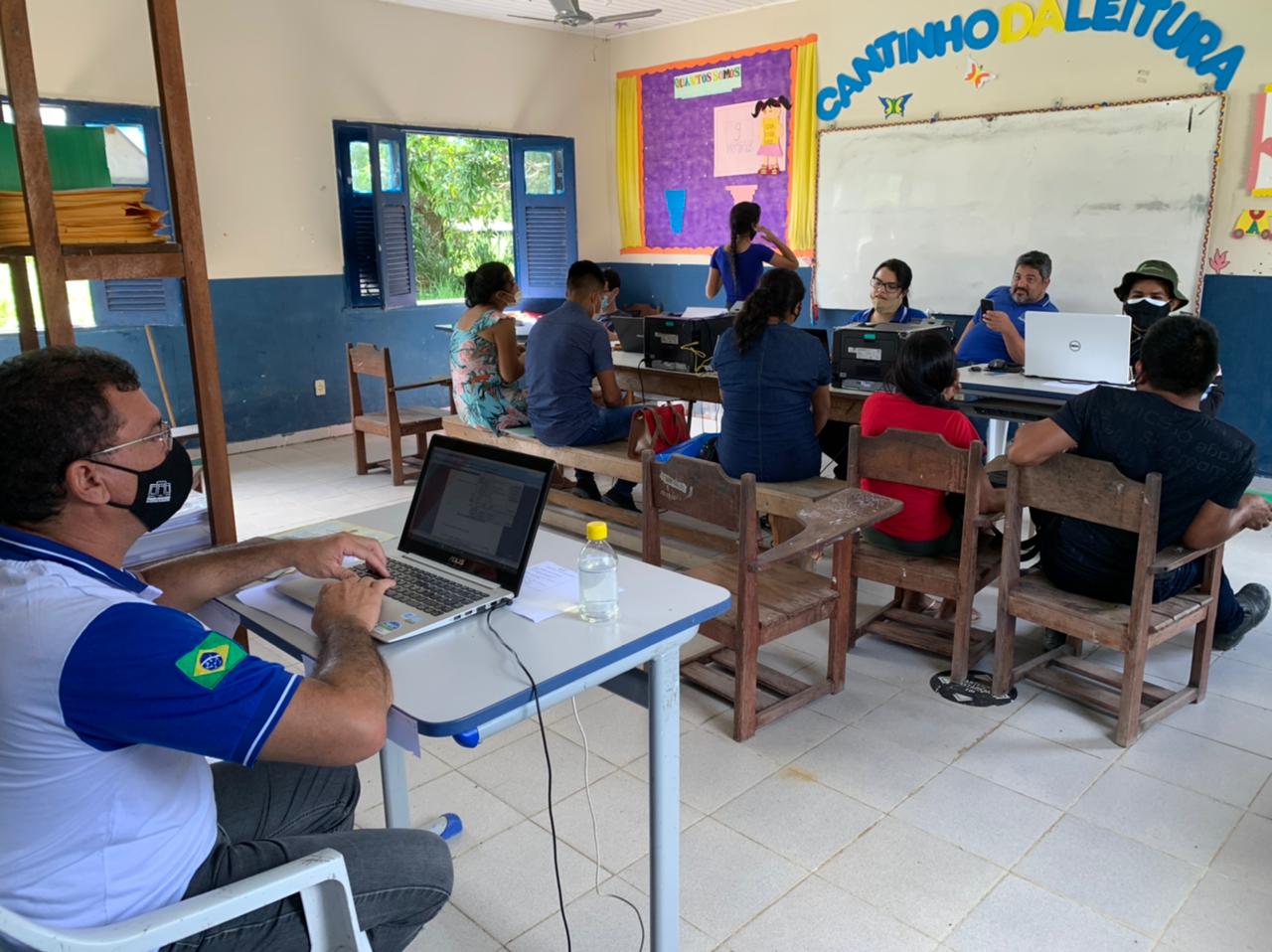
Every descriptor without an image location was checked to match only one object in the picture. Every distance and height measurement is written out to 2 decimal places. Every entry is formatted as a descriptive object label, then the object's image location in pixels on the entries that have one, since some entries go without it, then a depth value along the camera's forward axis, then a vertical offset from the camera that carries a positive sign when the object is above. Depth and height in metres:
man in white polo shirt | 1.04 -0.49
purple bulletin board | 6.79 +0.77
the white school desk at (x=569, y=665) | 1.29 -0.57
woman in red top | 2.89 -0.51
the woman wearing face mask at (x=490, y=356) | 4.50 -0.44
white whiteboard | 5.01 +0.29
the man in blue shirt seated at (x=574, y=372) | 4.06 -0.47
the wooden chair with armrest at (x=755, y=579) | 2.41 -0.88
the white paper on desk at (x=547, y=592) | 1.58 -0.56
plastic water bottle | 1.55 -0.52
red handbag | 4.09 -0.72
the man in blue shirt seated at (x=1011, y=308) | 4.57 -0.27
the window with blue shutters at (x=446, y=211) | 6.46 +0.38
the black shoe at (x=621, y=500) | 4.47 -1.10
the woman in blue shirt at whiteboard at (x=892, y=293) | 4.67 -0.19
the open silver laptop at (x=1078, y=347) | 3.65 -0.37
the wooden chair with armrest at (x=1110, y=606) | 2.37 -0.92
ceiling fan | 5.12 +1.31
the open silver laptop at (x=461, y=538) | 1.58 -0.49
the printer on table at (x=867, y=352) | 3.90 -0.40
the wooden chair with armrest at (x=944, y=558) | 2.70 -0.87
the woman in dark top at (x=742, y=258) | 5.77 -0.02
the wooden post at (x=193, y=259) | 1.80 +0.01
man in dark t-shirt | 2.40 -0.50
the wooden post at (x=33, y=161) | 1.66 +0.18
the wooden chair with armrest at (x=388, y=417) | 5.17 -0.84
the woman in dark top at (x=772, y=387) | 3.29 -0.45
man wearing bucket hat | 4.06 -0.21
